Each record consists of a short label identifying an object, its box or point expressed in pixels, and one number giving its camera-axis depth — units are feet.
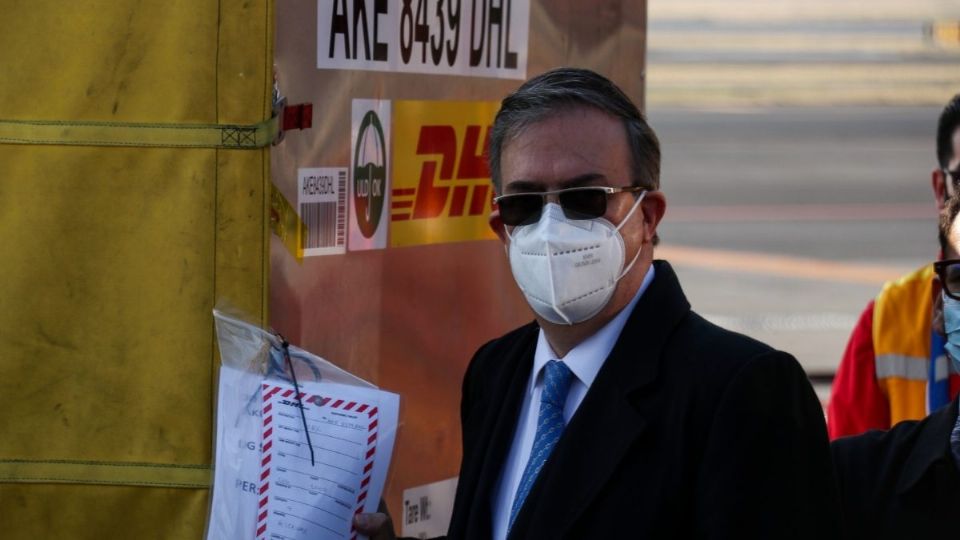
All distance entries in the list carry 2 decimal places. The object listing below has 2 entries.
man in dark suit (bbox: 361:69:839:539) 13.57
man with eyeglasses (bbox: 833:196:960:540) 17.24
